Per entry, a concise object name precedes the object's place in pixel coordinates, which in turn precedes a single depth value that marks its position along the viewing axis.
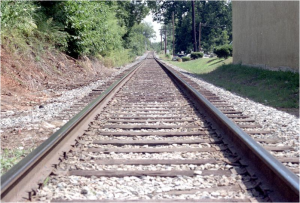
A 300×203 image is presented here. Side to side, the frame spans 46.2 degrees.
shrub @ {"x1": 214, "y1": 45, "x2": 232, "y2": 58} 28.33
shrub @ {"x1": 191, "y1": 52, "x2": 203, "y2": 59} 38.84
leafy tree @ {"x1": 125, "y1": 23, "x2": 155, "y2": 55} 44.66
